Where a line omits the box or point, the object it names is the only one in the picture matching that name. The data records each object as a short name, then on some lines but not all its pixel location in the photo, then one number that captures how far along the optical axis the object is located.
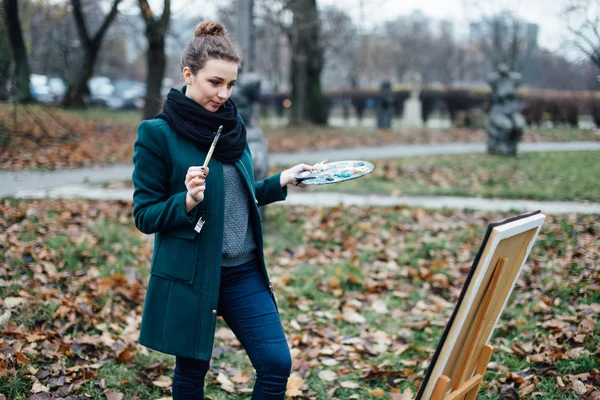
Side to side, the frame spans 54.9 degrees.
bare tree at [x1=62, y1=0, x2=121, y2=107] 21.48
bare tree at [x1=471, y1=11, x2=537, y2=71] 23.64
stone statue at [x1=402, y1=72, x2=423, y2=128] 25.97
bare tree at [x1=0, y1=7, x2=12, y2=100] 7.93
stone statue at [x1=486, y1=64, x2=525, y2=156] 13.78
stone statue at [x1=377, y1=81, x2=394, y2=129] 23.09
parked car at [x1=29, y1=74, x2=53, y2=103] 29.75
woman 2.49
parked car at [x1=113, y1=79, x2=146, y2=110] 33.81
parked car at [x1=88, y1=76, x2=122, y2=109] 33.19
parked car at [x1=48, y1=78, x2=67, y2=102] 36.00
